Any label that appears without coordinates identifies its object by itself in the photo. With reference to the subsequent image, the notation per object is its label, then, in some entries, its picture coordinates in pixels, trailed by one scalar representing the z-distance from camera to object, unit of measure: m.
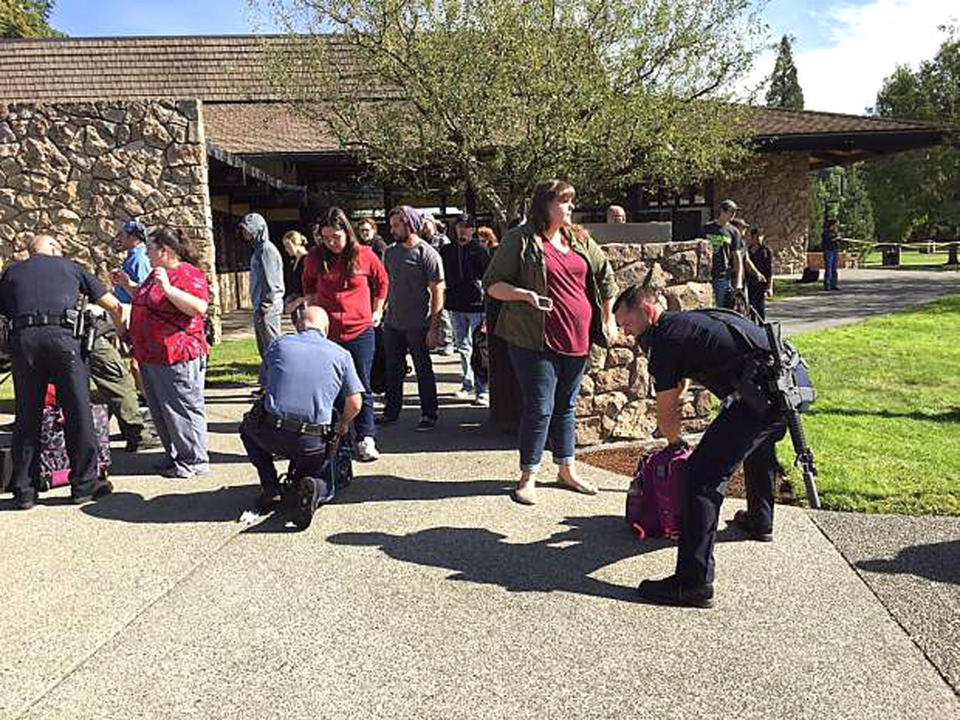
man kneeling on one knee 4.73
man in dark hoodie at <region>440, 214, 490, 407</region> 8.15
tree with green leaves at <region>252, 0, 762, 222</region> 11.75
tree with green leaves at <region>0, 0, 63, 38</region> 33.25
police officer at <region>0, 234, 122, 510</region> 5.14
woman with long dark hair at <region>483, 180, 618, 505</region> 4.89
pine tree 78.15
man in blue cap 6.97
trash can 31.94
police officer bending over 3.66
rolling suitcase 5.55
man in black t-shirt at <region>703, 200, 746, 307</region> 9.79
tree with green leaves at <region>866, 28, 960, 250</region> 31.92
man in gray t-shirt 6.84
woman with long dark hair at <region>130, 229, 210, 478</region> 5.50
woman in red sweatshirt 6.07
